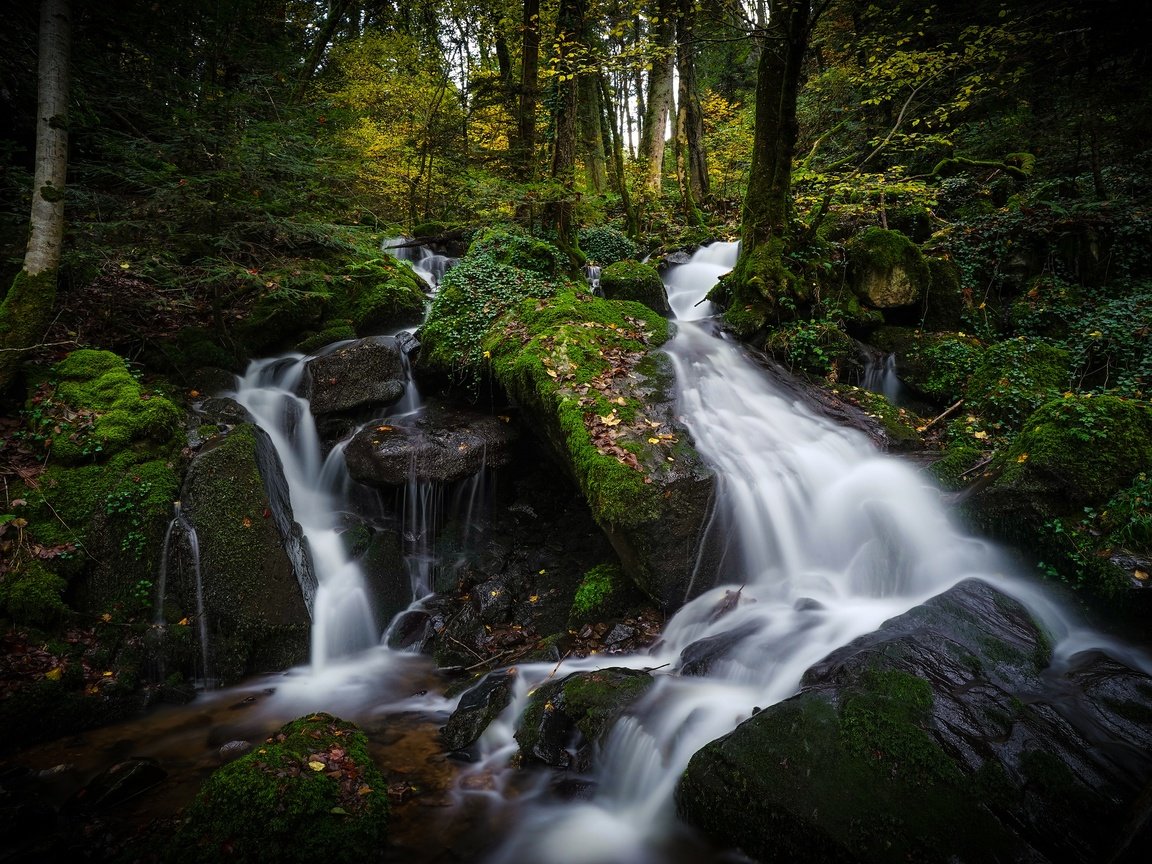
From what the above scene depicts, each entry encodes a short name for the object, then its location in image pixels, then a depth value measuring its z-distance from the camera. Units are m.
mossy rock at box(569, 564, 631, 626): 5.57
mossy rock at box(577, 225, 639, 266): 12.72
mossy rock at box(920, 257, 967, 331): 8.55
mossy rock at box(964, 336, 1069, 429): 6.55
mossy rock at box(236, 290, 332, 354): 8.38
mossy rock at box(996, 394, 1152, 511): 4.63
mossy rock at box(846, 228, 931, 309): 8.48
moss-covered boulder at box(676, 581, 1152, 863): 2.51
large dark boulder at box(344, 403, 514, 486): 6.85
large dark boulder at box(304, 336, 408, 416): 7.54
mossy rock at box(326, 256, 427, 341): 9.16
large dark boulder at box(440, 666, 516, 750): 4.38
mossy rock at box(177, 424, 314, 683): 5.20
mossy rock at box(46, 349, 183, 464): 5.41
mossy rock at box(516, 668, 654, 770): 3.92
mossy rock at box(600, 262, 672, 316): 9.68
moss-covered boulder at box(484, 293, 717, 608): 5.11
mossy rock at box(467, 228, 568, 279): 9.28
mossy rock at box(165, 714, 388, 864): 2.89
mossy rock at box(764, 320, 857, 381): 7.85
